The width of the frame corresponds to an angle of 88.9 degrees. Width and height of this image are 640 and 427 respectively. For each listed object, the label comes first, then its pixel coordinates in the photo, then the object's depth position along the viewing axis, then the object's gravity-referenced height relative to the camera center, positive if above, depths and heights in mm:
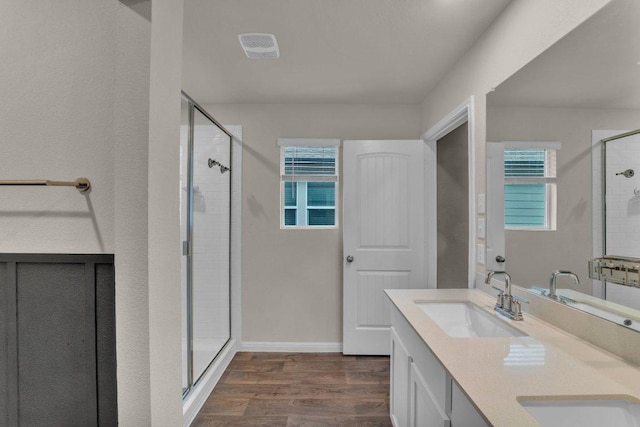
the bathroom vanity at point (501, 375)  865 -486
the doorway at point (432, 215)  3035 -6
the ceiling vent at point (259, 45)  2023 +1096
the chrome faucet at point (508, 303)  1506 -420
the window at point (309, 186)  3291 +283
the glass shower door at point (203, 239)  2236 -204
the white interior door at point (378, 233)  3055 -174
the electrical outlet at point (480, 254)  1968 -241
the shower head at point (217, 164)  2641 +417
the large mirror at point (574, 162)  1100 +218
